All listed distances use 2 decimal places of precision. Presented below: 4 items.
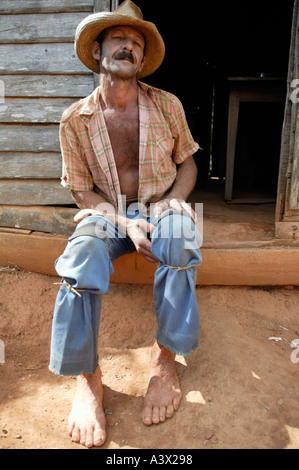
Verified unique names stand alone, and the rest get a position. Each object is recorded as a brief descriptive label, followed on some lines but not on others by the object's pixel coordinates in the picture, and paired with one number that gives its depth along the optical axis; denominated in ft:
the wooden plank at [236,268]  8.50
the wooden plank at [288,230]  8.66
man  5.37
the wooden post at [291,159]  8.10
